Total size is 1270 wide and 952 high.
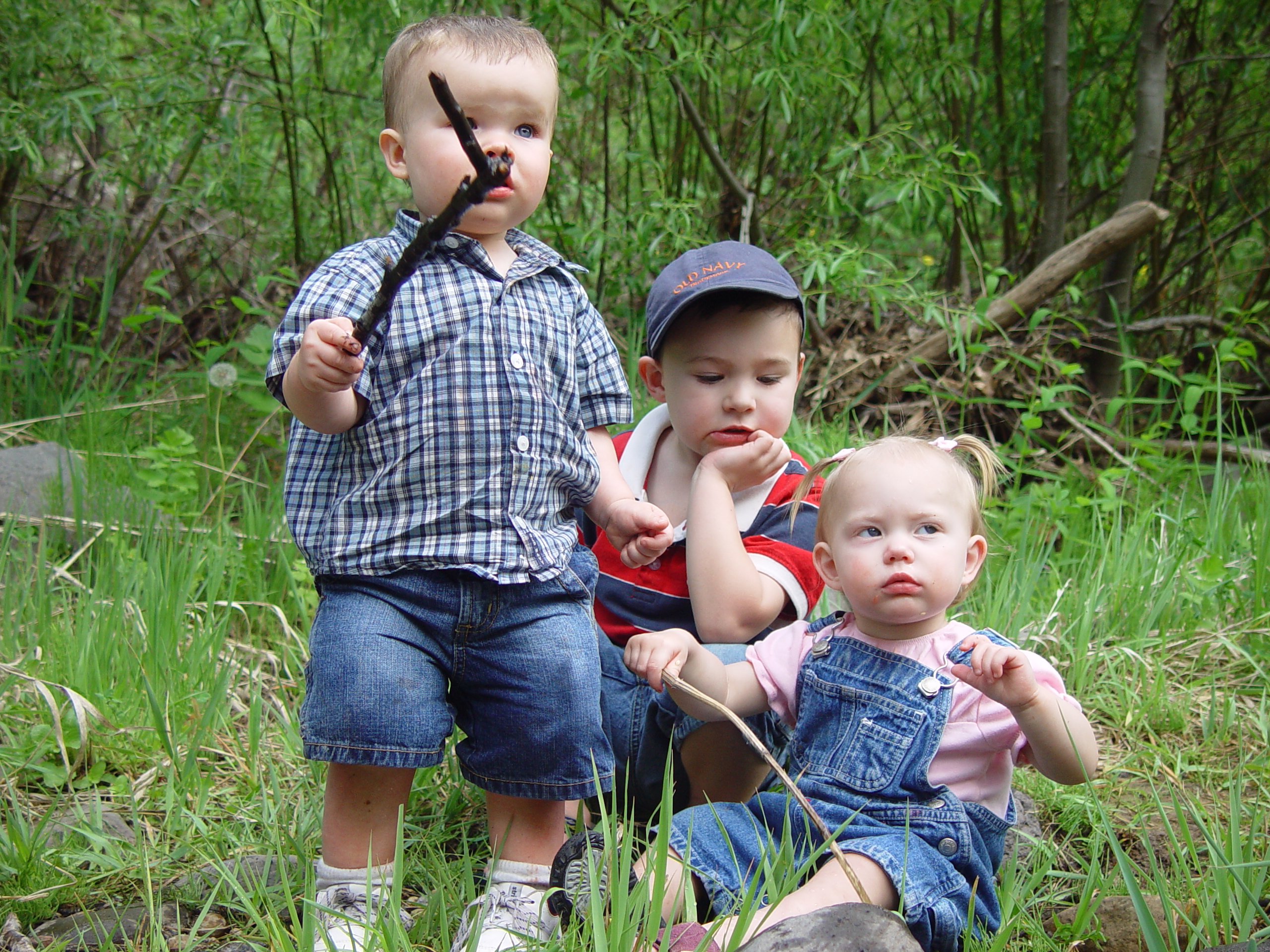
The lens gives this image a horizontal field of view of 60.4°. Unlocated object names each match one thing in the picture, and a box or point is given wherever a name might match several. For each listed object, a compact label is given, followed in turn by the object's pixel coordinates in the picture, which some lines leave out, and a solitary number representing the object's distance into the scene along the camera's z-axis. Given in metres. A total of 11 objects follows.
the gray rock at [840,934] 1.26
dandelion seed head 3.50
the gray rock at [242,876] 1.65
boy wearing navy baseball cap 1.79
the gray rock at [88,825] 1.77
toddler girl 1.47
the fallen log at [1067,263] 3.99
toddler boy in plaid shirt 1.56
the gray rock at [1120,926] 1.55
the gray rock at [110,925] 1.52
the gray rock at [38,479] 2.87
